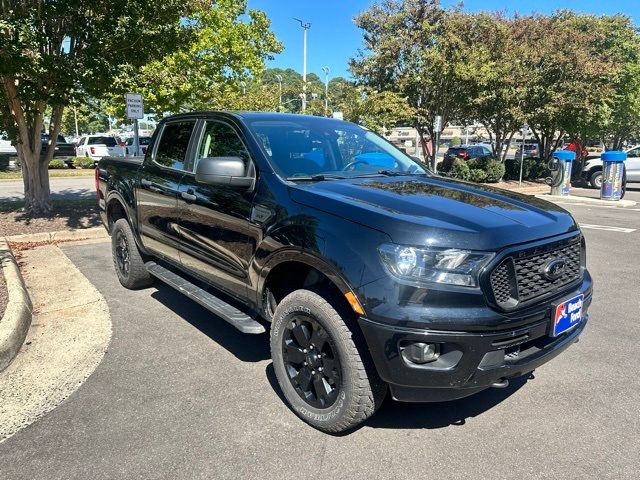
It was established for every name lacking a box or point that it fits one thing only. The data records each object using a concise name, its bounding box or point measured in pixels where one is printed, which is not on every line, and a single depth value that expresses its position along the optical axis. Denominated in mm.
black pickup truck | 2383
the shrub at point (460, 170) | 17781
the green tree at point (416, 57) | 17500
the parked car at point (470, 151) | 26294
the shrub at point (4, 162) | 23086
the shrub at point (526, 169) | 21172
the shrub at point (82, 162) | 25500
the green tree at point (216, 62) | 12745
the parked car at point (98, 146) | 26812
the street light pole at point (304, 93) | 25997
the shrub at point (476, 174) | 18212
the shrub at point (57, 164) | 24875
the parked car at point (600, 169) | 19859
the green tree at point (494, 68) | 16750
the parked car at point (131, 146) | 27228
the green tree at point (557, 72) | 17594
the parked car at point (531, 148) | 39050
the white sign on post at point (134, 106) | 9914
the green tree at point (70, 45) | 6613
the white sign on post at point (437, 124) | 17519
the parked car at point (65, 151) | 26869
